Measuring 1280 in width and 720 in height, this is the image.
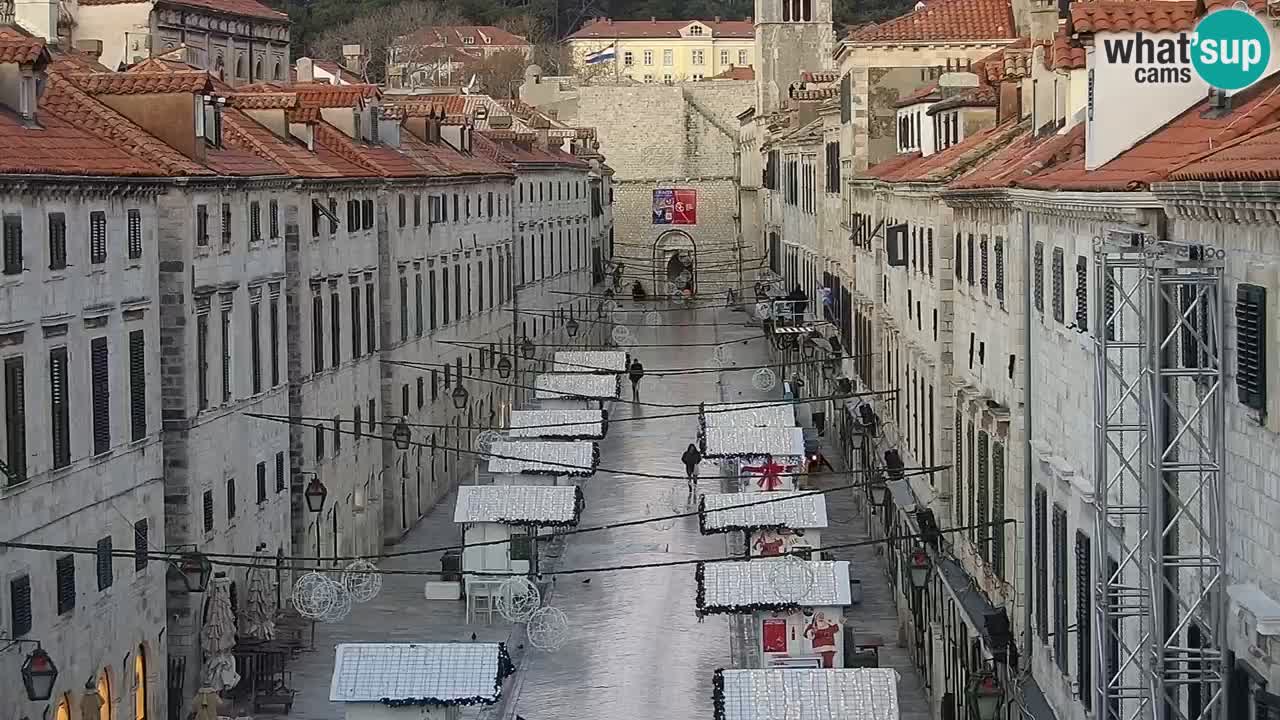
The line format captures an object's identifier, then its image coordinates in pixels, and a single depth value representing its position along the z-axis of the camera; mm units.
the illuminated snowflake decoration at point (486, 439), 58894
